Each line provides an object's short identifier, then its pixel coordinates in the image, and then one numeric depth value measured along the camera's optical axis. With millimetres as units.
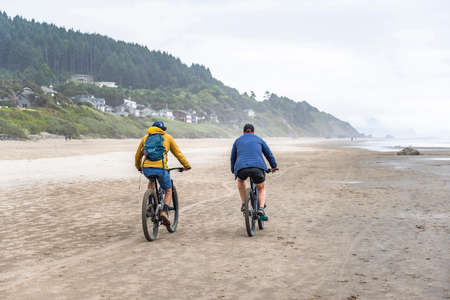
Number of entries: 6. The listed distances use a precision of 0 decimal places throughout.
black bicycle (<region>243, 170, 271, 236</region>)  7109
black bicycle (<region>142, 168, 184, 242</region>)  6703
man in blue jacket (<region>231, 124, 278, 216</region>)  7258
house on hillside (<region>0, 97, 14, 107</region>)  69812
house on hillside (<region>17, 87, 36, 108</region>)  74625
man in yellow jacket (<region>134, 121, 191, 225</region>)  6945
